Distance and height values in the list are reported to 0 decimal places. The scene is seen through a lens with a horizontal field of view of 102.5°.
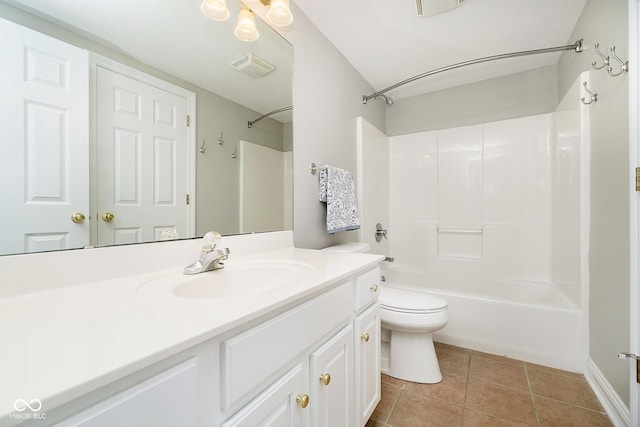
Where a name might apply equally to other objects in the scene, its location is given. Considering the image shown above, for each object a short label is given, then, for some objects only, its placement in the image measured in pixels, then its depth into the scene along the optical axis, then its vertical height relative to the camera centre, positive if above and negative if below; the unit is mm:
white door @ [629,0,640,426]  1015 -11
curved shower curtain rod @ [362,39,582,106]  1575 +1044
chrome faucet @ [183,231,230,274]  873 -155
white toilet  1505 -727
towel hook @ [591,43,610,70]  1271 +793
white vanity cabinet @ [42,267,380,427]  369 -338
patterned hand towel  1573 +93
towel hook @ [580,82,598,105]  1440 +667
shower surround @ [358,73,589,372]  1665 -82
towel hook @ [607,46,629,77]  1092 +663
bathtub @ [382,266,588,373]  1602 -764
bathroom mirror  672 +422
